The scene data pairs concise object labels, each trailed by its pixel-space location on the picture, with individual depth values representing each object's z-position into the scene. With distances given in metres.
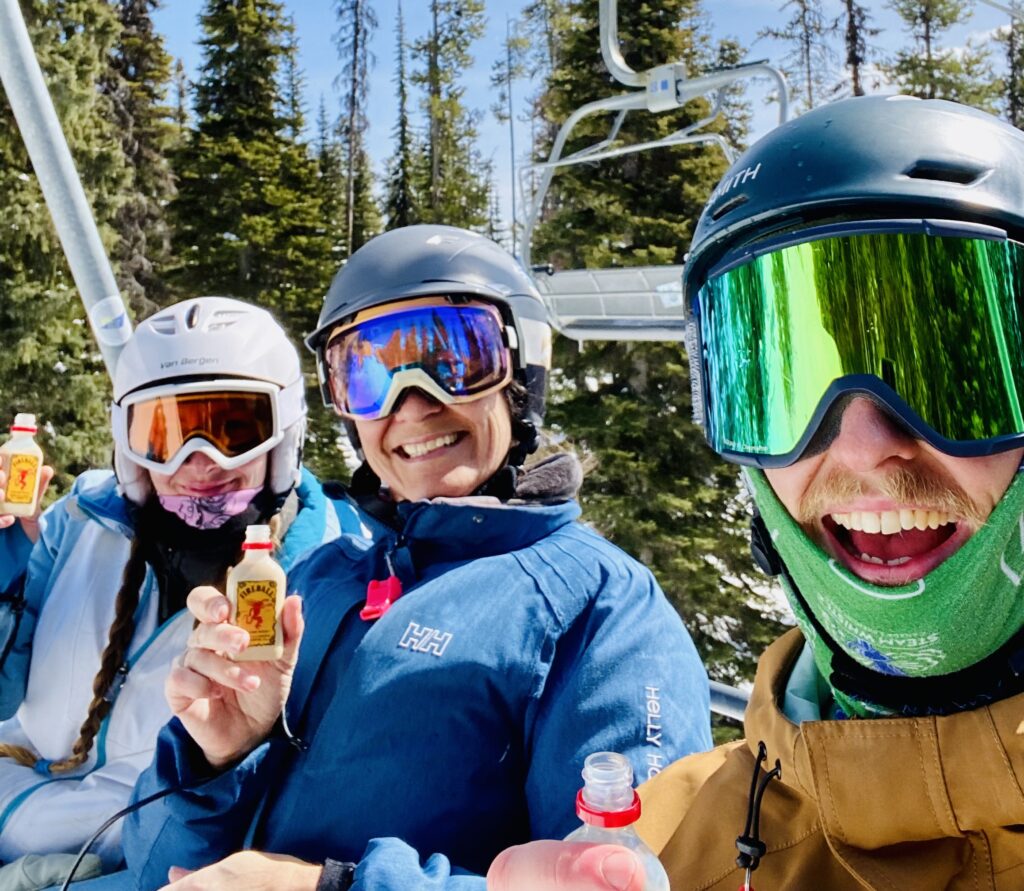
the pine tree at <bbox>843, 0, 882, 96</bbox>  19.44
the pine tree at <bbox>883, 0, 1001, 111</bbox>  17.88
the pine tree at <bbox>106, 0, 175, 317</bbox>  21.53
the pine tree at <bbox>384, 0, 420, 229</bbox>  29.67
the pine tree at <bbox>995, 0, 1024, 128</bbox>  18.88
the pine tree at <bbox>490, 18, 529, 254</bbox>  32.68
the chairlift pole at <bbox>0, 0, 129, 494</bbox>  13.85
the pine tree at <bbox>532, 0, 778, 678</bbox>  13.49
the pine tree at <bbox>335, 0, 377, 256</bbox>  27.77
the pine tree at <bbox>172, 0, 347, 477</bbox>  22.22
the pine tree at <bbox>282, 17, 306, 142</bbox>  23.97
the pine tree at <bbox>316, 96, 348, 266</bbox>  24.69
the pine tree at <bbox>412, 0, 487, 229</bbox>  29.44
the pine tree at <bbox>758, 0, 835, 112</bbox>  19.64
